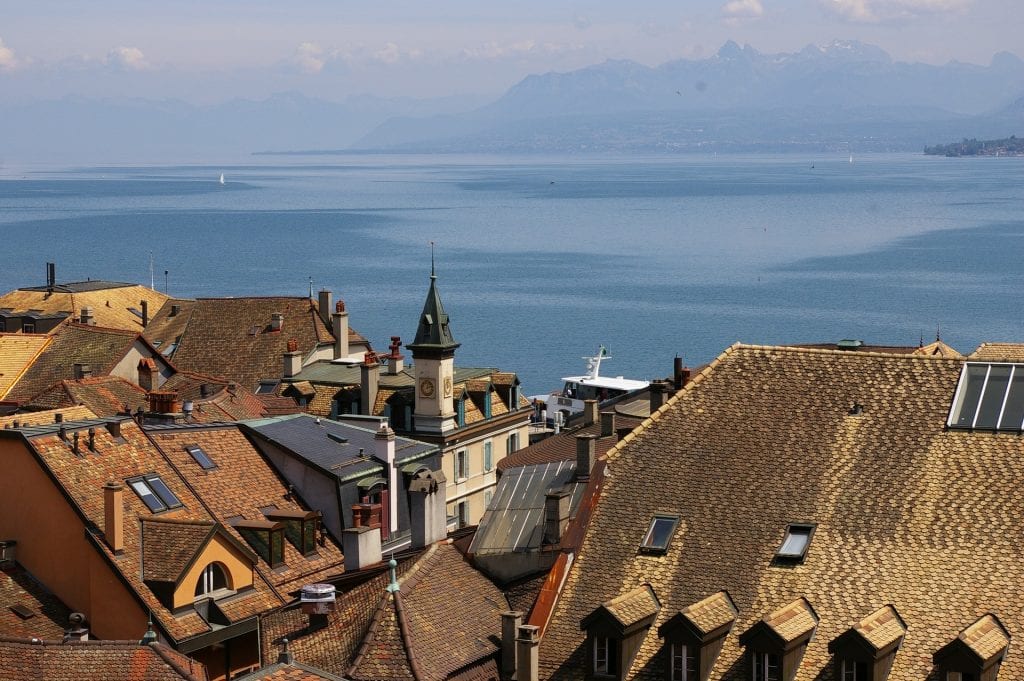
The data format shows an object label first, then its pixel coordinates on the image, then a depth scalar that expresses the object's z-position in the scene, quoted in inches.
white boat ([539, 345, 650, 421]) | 4392.2
